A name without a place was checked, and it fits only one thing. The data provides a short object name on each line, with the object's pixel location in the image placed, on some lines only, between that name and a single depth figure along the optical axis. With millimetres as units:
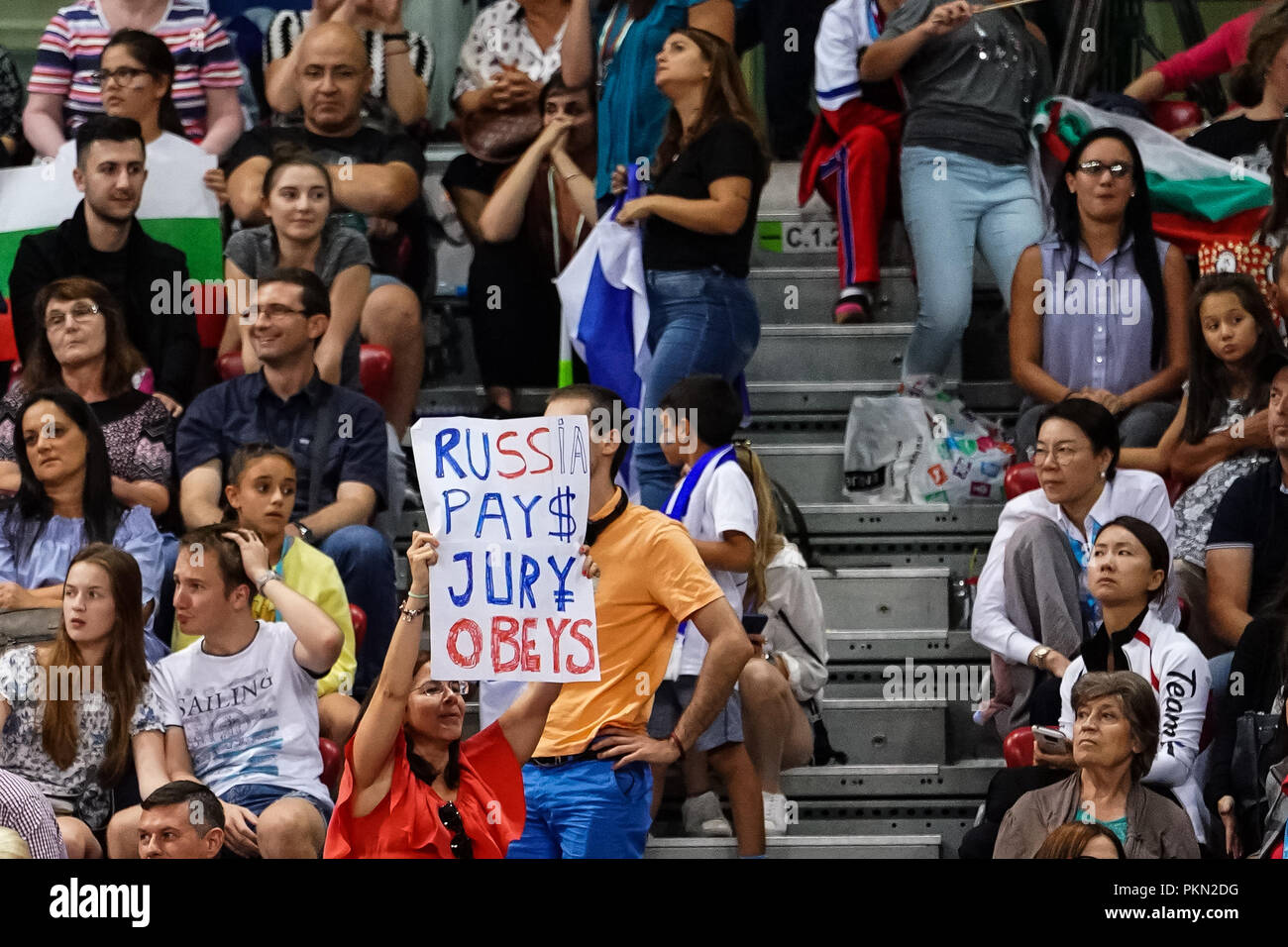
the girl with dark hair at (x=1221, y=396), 12562
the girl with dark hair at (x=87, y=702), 10977
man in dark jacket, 13445
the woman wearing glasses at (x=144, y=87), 14156
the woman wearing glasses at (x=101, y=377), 12742
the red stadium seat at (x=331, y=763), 11242
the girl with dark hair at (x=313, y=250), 13453
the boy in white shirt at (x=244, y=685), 10953
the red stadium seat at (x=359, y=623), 11852
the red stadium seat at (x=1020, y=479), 12773
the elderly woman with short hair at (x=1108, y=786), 10594
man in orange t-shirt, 10062
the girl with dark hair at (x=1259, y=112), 14016
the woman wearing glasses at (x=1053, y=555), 11641
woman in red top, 9141
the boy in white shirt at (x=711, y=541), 11320
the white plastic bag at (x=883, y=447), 13539
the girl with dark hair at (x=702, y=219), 13125
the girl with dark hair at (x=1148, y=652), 10969
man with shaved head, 13812
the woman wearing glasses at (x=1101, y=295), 13375
